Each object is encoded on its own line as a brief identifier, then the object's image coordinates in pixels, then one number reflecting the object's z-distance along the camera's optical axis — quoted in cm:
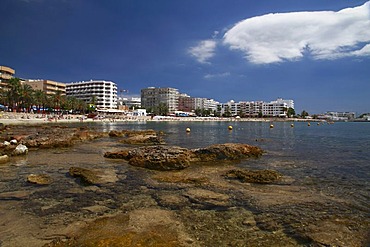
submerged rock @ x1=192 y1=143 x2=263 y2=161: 1659
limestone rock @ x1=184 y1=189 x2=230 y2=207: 820
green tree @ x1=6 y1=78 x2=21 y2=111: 8519
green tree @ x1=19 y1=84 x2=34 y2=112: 9149
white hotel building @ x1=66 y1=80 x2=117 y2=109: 15600
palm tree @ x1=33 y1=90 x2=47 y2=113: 10382
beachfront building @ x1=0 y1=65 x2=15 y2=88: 10111
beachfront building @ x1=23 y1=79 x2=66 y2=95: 13625
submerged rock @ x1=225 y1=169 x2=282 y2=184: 1116
